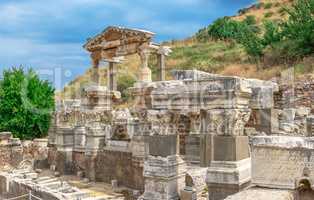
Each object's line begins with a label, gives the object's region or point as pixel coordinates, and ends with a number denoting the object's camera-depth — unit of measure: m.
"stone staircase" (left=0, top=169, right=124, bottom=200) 9.47
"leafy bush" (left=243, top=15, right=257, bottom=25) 45.57
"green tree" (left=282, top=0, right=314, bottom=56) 22.66
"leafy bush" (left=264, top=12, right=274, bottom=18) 47.42
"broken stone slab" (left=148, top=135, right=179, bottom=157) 7.89
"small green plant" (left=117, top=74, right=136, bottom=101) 35.56
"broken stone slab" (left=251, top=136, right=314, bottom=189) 5.92
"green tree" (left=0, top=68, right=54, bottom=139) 24.22
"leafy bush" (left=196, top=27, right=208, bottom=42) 43.92
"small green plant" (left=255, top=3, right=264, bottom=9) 54.42
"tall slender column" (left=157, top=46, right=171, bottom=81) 20.33
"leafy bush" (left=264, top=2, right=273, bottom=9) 52.26
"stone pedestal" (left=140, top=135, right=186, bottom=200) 7.67
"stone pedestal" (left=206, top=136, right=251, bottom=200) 6.90
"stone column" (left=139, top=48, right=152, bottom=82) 19.01
